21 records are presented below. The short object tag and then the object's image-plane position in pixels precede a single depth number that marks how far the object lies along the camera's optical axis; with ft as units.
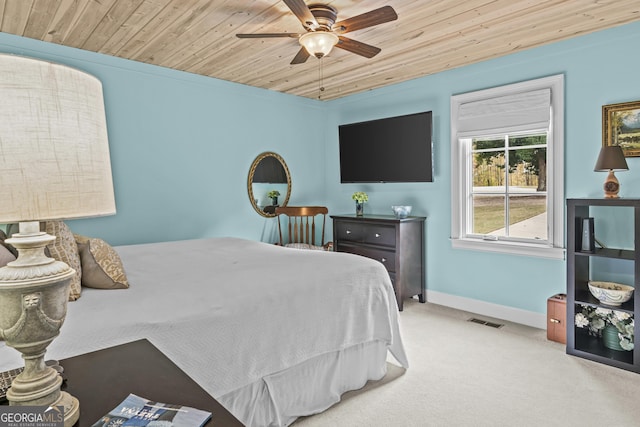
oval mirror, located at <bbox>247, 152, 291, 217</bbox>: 15.40
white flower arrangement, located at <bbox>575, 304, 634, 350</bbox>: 9.24
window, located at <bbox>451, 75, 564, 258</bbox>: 11.28
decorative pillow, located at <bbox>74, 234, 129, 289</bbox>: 6.29
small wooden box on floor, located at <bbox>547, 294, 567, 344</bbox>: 10.43
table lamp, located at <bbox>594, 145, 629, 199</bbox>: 9.15
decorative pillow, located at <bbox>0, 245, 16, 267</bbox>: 4.64
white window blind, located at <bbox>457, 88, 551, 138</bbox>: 11.35
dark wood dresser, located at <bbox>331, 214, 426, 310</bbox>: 13.51
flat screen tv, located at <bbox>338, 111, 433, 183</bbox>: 14.04
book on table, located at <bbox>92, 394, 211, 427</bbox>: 2.74
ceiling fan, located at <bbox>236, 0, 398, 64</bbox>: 7.53
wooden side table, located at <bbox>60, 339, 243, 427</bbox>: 2.99
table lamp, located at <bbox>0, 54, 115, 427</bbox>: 2.16
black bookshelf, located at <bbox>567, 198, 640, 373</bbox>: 8.82
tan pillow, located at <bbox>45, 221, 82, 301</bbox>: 5.64
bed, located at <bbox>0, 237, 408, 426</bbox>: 5.23
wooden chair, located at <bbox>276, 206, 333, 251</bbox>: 15.05
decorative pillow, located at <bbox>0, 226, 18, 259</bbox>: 4.95
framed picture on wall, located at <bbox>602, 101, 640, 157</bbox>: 9.78
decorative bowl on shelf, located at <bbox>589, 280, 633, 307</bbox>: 9.12
